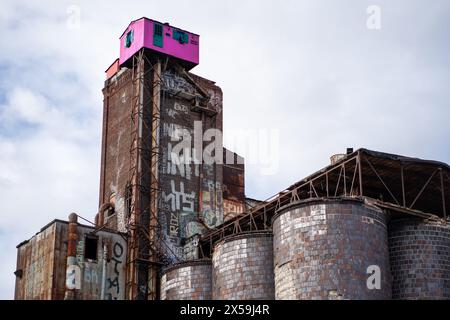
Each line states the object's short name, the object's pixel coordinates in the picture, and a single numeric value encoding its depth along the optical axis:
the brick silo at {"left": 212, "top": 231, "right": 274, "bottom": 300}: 57.28
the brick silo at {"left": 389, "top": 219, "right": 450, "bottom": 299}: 54.09
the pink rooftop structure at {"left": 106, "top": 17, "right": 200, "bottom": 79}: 71.81
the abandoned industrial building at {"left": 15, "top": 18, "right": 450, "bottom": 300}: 52.91
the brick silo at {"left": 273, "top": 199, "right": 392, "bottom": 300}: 51.28
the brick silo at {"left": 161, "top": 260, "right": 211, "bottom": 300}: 62.34
